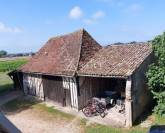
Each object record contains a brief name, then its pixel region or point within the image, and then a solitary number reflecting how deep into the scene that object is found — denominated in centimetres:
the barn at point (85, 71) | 837
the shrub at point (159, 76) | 804
